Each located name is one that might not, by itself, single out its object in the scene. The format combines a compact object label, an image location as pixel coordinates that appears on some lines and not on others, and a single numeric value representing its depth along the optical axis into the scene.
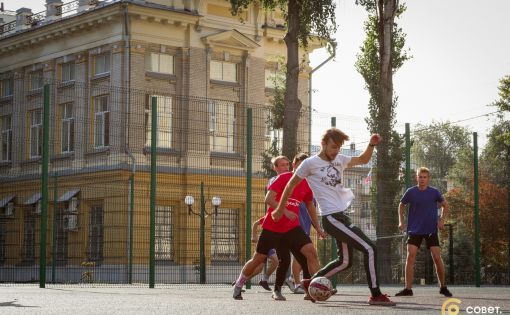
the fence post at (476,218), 23.91
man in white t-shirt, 12.77
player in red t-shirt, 13.66
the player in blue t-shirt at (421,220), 16.08
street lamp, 22.80
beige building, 21.19
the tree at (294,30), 25.61
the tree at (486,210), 28.95
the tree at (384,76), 26.30
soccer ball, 12.45
